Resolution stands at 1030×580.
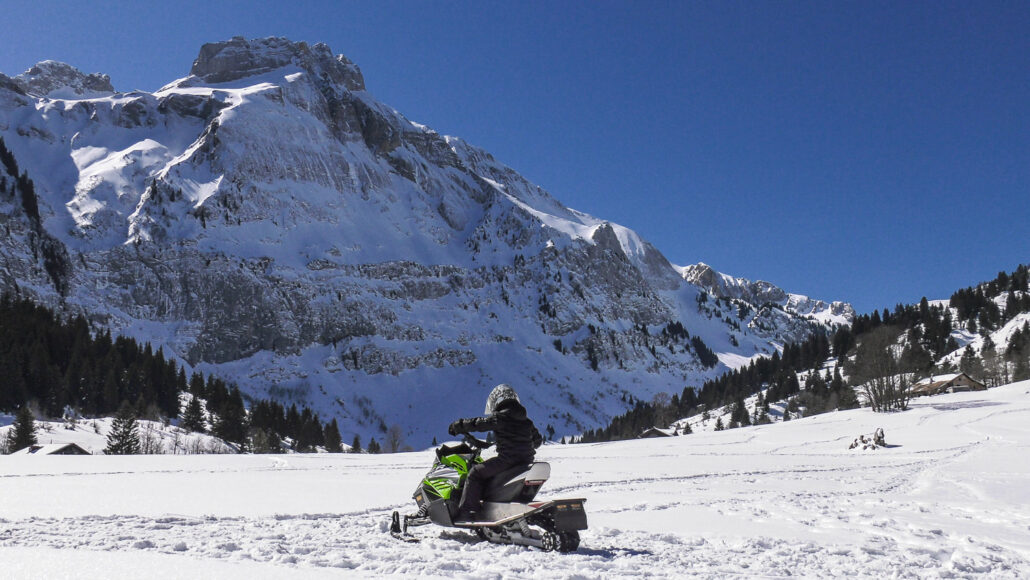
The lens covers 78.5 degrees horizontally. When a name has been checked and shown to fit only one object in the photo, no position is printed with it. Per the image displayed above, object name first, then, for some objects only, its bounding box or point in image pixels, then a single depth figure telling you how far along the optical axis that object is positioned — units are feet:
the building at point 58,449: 110.69
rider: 24.77
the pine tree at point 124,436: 149.48
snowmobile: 22.72
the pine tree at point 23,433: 143.54
